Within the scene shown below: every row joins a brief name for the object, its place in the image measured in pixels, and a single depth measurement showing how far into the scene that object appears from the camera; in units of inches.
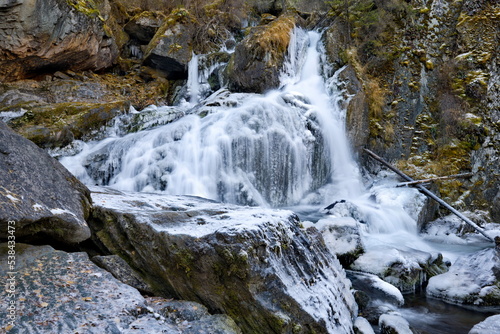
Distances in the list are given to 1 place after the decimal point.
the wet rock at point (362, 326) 123.8
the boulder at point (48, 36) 369.4
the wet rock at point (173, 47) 516.1
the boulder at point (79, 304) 79.4
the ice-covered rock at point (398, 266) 193.6
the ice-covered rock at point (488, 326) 133.0
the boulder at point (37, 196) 101.5
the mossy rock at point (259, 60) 419.5
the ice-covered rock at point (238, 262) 102.6
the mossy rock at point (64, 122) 321.7
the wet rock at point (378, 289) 170.6
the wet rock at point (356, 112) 389.1
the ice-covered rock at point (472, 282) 179.0
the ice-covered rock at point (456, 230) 292.2
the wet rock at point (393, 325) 132.1
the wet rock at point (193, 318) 94.2
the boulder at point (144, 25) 576.4
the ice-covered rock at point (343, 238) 204.4
